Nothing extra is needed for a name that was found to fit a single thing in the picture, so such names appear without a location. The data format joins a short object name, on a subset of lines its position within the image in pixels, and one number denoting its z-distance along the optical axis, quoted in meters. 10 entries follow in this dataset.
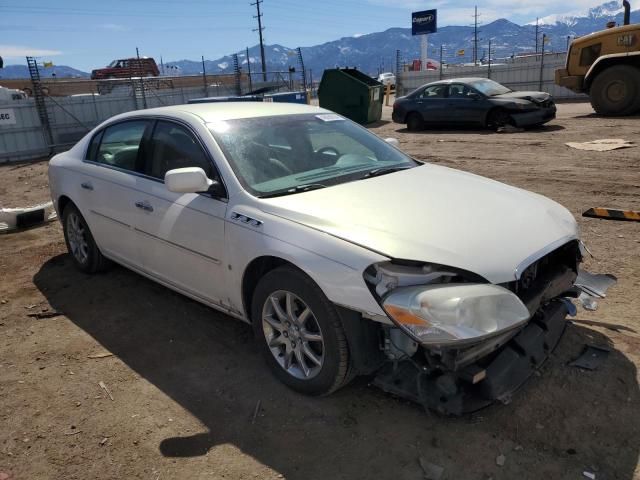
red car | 37.36
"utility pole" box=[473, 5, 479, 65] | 39.03
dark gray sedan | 13.66
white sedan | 2.60
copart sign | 32.22
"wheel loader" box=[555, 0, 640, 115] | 13.88
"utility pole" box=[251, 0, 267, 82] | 59.19
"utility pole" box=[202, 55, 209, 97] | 21.19
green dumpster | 17.45
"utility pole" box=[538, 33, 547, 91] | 24.11
